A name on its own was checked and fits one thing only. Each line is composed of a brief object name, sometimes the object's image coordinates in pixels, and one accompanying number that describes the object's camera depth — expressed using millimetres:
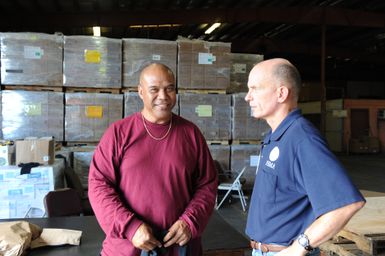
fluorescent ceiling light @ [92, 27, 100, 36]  12261
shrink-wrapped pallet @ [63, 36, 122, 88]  6098
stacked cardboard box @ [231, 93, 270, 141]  6938
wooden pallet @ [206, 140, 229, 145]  6960
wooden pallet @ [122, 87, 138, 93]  6500
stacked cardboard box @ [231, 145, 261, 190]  7078
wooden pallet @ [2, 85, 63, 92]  6086
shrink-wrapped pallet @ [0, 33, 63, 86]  5902
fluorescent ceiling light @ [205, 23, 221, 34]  11734
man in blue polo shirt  1358
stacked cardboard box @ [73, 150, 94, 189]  6266
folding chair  6531
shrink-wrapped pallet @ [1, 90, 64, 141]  5977
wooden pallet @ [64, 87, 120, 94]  6324
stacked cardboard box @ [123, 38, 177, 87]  6379
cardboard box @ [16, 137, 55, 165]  4848
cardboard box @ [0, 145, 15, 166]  4797
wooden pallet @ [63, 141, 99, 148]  6391
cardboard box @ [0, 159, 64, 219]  4629
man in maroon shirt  1909
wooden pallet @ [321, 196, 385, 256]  2561
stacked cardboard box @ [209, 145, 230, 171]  6965
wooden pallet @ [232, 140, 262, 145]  7153
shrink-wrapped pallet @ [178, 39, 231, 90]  6570
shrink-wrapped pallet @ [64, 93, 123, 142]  6232
